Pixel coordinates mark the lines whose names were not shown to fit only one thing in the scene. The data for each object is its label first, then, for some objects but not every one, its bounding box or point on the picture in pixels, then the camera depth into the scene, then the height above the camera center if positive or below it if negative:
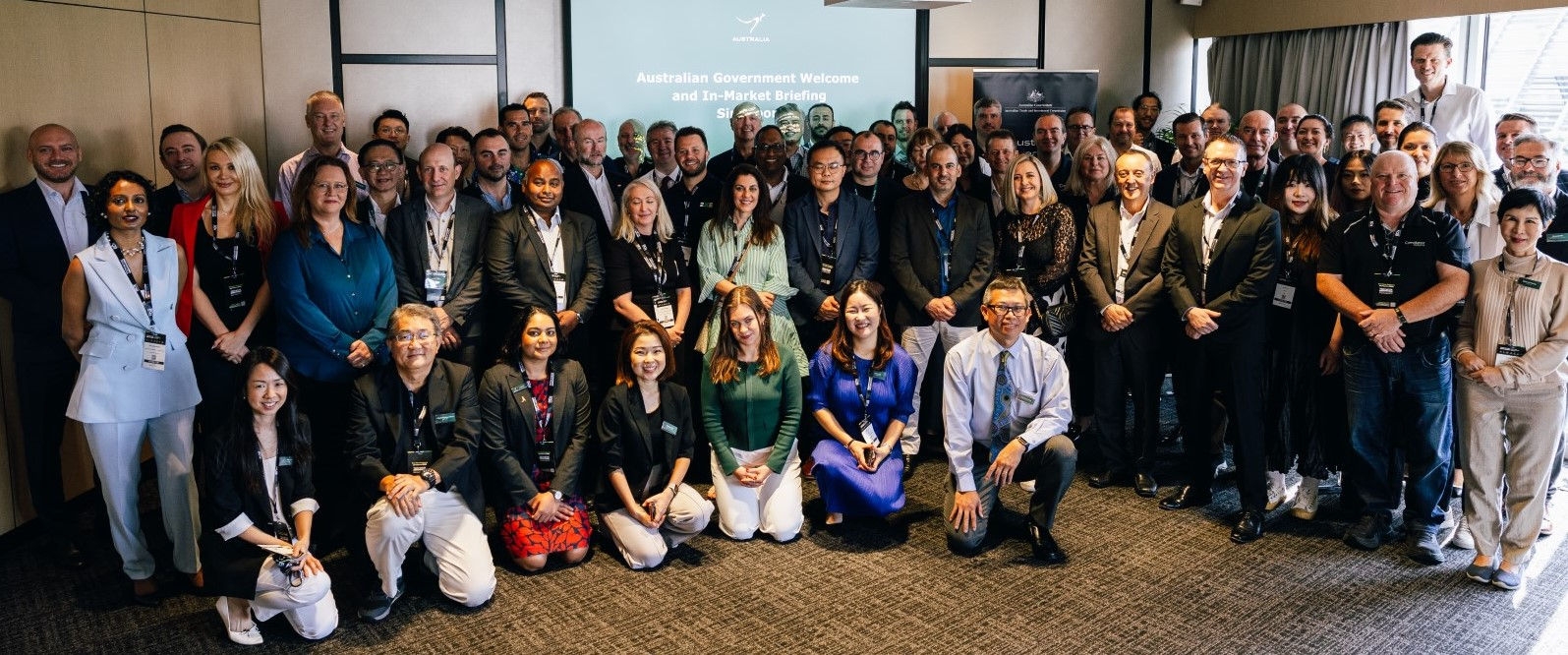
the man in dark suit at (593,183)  5.41 +0.09
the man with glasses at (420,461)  3.82 -0.86
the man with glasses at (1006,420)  4.27 -0.80
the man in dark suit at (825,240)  5.20 -0.17
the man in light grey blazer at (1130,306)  4.83 -0.42
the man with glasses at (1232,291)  4.49 -0.34
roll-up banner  8.48 +0.78
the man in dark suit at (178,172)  4.56 +0.12
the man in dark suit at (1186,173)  5.75 +0.14
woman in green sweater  4.43 -0.85
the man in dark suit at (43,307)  4.22 -0.37
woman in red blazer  4.22 -0.22
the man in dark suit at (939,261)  5.23 -0.26
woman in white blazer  3.75 -0.52
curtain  7.83 +0.93
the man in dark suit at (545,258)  4.70 -0.22
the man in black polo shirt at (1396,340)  4.11 -0.49
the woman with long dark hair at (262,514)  3.53 -0.95
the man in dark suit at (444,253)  4.57 -0.20
